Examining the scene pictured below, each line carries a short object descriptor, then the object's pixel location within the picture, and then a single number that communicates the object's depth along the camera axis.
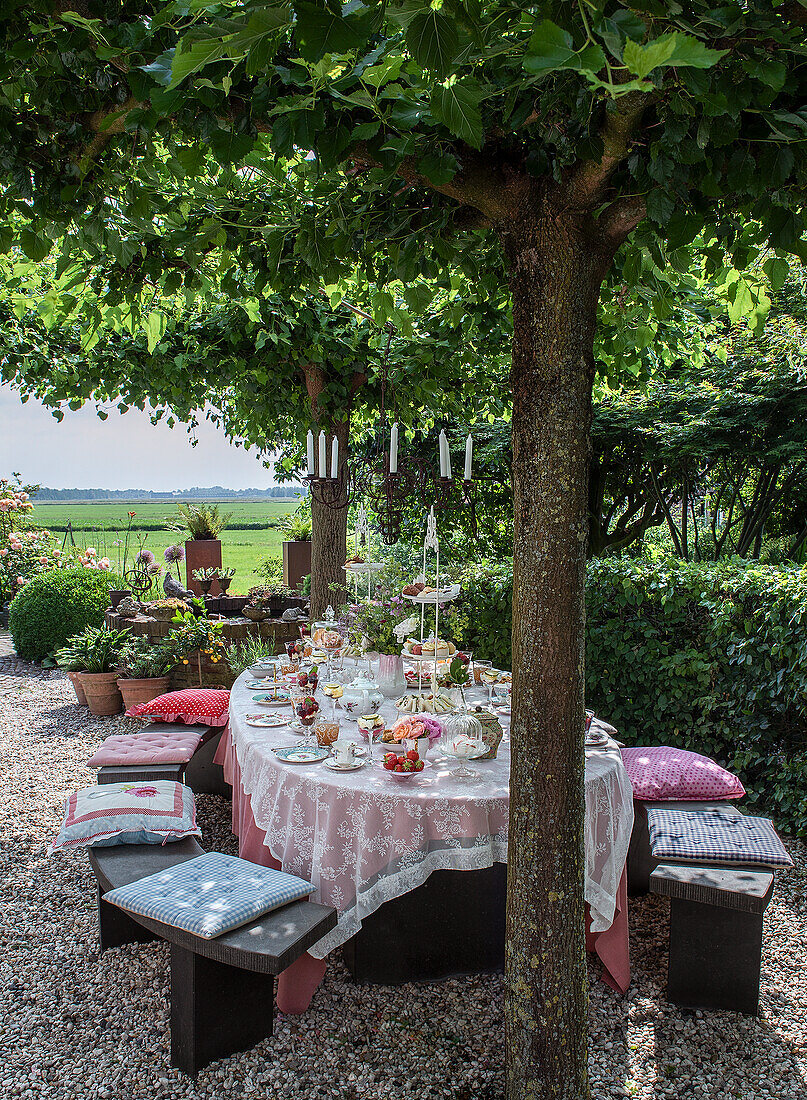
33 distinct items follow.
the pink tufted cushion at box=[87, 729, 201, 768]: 3.88
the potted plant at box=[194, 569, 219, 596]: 9.11
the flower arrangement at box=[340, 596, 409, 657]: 3.99
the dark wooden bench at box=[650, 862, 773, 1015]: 2.69
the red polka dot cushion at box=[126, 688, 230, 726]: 4.66
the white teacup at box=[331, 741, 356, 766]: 2.87
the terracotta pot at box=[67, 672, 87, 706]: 6.80
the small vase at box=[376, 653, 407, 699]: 3.92
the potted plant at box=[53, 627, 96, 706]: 6.77
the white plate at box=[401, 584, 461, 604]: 3.29
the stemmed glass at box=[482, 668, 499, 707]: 4.03
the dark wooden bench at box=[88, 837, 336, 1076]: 2.21
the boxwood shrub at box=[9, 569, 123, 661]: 8.61
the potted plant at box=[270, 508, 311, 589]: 10.11
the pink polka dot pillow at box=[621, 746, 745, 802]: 3.39
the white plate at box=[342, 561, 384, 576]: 4.34
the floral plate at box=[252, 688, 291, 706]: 3.92
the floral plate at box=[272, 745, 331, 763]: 2.95
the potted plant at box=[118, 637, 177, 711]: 6.46
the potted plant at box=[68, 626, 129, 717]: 6.68
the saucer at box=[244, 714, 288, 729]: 3.52
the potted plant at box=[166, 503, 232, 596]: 10.30
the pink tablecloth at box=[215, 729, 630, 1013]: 2.63
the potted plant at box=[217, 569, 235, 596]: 9.19
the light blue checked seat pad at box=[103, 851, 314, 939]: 2.30
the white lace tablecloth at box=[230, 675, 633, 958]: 2.58
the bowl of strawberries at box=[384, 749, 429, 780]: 2.77
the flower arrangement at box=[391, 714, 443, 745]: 2.95
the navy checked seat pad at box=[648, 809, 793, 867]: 2.81
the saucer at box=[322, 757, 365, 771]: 2.85
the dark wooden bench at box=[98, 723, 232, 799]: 4.76
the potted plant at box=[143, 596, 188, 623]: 7.33
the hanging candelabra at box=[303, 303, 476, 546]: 3.73
